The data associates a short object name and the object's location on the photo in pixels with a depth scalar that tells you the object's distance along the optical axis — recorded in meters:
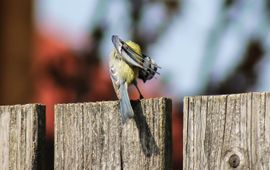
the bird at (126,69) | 6.79
